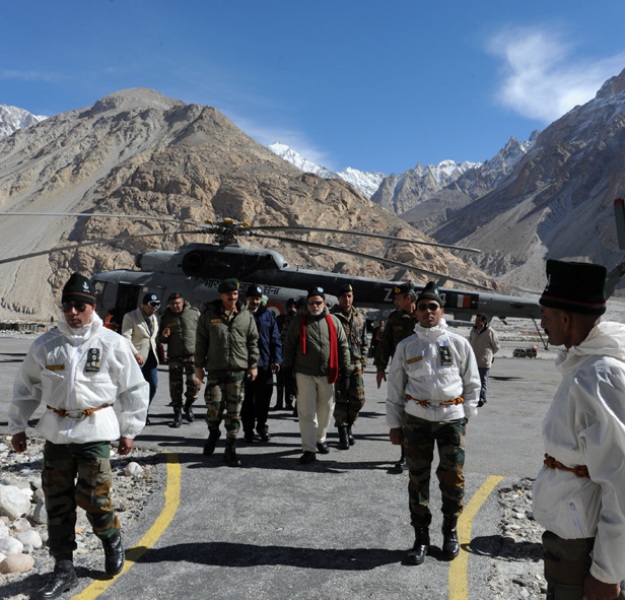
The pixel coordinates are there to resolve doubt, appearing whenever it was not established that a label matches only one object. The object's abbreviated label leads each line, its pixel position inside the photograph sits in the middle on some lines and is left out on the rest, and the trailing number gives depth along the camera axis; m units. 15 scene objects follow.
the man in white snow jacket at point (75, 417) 3.58
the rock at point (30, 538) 4.10
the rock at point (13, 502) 4.50
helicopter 14.18
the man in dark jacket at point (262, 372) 7.42
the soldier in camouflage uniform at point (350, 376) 7.25
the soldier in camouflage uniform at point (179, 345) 8.23
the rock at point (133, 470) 5.74
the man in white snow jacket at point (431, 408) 4.13
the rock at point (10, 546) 3.87
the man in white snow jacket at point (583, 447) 2.02
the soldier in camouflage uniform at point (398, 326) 6.64
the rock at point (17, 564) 3.69
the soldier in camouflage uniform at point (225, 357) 6.39
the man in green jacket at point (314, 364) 6.50
